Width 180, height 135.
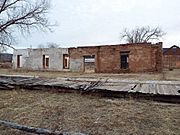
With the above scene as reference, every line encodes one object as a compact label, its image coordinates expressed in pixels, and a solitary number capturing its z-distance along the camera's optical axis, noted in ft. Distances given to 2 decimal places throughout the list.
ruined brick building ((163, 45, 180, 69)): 155.56
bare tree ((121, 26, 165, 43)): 178.81
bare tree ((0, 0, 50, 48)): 77.77
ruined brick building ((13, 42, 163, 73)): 78.84
